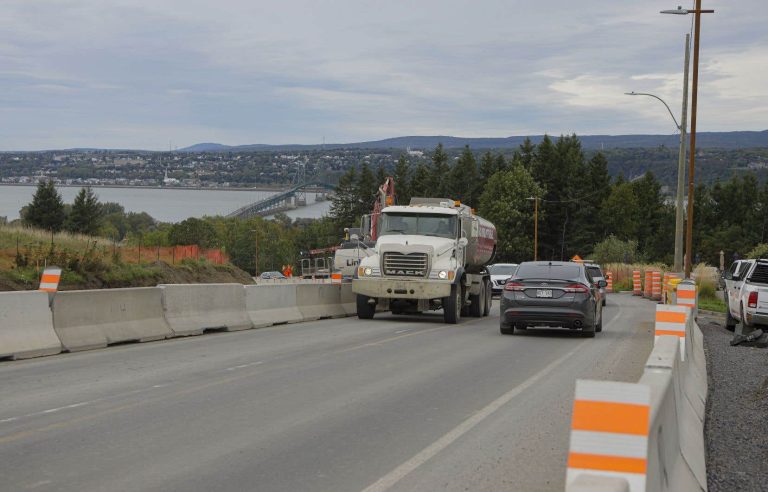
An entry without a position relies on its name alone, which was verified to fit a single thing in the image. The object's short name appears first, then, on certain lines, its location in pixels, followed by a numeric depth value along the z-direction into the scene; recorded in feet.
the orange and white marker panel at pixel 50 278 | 61.98
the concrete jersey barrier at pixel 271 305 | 74.28
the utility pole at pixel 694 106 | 115.14
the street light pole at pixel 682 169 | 117.50
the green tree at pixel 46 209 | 246.27
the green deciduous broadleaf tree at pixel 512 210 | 368.68
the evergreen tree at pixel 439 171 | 433.77
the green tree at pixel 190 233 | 408.22
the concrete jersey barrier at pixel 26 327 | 49.55
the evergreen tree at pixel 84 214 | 270.46
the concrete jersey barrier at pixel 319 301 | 83.66
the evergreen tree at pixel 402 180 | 444.55
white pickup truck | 73.26
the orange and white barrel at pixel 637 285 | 174.97
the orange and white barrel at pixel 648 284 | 159.61
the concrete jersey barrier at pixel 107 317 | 53.67
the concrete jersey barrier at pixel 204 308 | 63.82
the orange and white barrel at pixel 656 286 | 154.17
